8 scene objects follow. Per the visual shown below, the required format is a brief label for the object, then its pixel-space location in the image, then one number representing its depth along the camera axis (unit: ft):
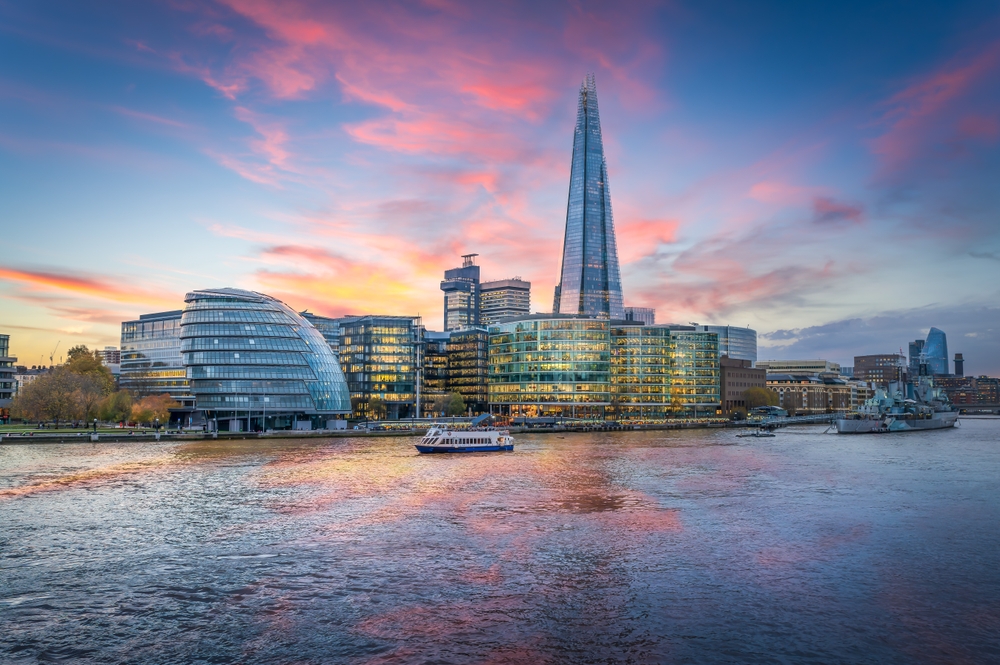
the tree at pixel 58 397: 410.31
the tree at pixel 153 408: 449.89
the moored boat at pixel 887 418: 570.46
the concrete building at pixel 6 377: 593.42
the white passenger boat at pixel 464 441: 351.87
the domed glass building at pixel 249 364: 490.49
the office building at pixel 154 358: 516.32
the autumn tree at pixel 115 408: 449.27
